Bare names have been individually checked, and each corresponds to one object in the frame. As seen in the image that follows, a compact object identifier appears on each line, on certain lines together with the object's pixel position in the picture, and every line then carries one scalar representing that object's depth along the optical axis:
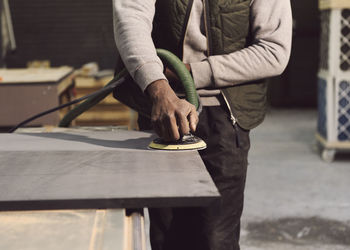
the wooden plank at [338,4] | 5.92
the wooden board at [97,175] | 1.26
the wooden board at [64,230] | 1.07
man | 2.12
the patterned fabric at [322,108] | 6.39
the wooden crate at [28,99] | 4.61
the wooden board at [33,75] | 4.63
